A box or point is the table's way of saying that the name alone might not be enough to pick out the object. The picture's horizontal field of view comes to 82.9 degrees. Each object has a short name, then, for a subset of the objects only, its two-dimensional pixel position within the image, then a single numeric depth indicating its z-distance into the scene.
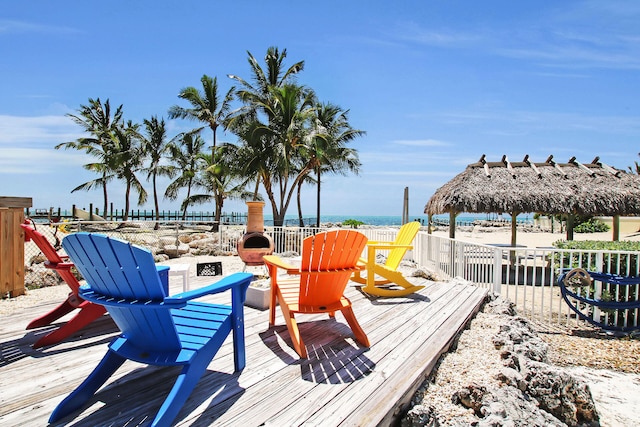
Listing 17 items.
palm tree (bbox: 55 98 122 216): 26.58
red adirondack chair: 3.02
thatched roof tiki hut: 12.05
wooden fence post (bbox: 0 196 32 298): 5.20
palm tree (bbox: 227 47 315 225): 18.88
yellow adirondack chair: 4.91
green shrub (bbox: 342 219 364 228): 21.26
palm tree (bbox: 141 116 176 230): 27.09
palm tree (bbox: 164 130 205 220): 26.54
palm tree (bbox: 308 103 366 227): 21.19
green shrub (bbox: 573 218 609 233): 26.42
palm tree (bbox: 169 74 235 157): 23.23
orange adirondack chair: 2.91
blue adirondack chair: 1.77
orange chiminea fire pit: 5.88
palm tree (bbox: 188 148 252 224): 21.17
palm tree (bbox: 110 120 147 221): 25.36
